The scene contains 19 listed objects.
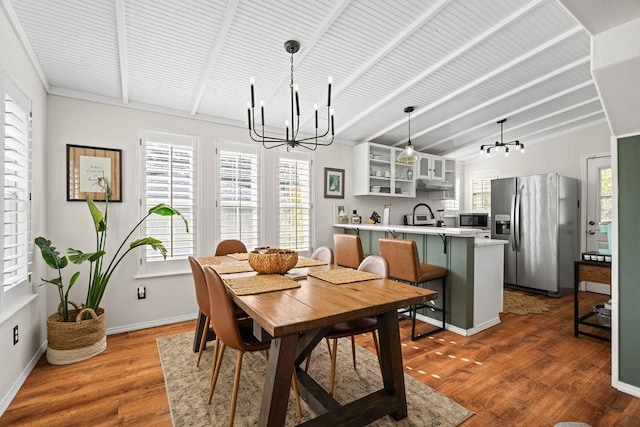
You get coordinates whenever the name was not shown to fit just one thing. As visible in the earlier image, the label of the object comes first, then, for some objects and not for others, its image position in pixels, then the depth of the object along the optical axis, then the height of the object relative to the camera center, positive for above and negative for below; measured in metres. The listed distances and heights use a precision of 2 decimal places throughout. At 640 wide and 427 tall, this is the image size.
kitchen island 3.10 -0.66
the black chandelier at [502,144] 4.35 +0.96
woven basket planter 2.48 -1.04
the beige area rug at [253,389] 1.82 -1.23
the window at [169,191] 3.30 +0.24
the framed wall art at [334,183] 4.56 +0.44
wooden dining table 1.36 -0.49
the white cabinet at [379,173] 4.69 +0.63
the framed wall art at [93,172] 2.93 +0.39
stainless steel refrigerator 4.61 -0.29
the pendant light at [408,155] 3.59 +0.68
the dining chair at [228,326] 1.58 -0.62
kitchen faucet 5.58 +0.02
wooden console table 2.81 -0.60
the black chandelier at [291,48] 2.15 +1.31
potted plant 2.47 -0.89
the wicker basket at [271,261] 2.10 -0.34
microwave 5.67 -0.15
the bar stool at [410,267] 2.96 -0.56
